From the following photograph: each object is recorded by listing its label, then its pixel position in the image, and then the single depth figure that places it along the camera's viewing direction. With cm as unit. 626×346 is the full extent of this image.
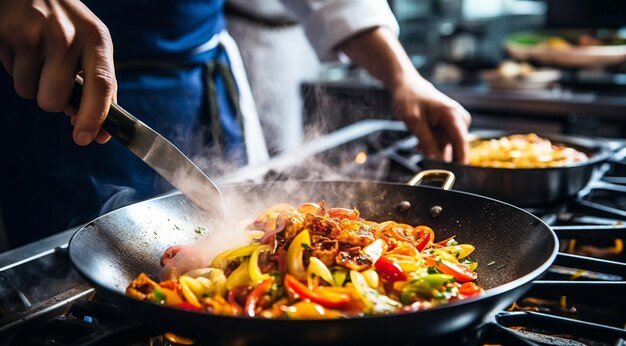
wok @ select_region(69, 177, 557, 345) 81
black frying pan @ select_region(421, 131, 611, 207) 163
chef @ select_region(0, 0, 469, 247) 190
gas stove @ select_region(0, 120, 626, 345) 99
